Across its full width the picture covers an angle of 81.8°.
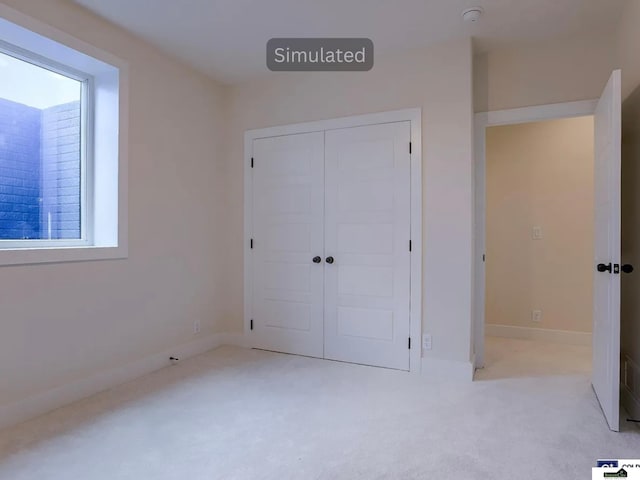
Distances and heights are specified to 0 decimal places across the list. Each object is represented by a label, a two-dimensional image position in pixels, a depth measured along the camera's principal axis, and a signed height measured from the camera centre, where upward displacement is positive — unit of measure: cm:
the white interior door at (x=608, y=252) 198 -6
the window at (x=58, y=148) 227 +63
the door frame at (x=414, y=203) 293 +30
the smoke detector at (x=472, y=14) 240 +150
